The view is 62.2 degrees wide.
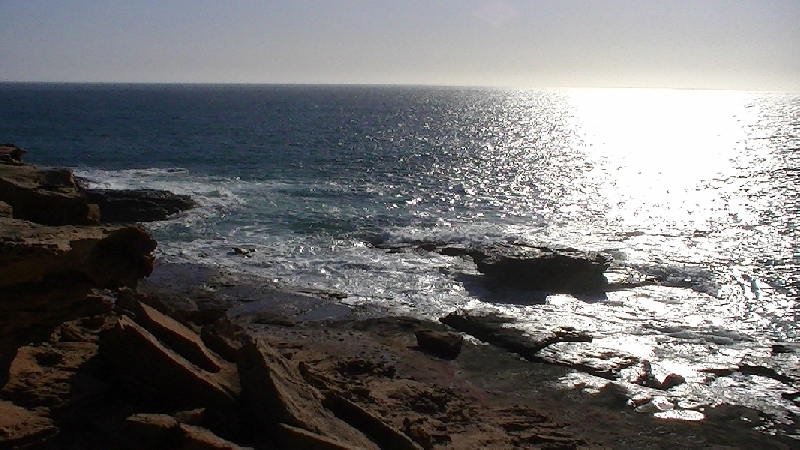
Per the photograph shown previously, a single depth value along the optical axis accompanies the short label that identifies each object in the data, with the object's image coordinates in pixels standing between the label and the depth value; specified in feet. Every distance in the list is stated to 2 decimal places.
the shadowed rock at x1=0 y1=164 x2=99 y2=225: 41.98
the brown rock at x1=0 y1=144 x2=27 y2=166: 60.29
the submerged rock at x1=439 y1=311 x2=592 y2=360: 72.76
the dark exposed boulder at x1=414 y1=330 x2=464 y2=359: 69.77
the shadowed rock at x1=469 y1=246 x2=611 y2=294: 94.63
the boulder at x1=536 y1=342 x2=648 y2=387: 66.85
